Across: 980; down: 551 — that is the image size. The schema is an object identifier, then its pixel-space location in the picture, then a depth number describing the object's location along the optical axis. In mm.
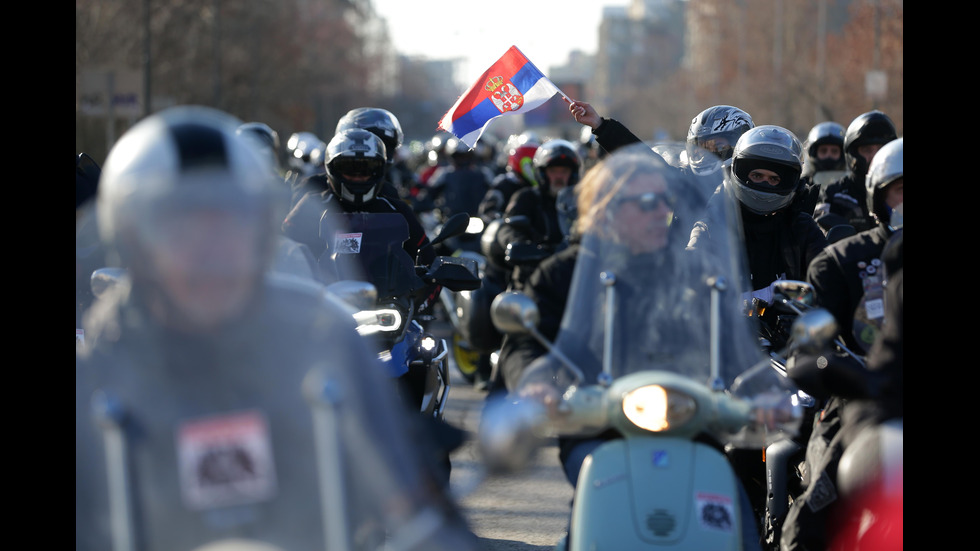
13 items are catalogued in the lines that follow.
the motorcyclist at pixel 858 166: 17484
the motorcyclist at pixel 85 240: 9035
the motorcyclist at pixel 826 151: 21844
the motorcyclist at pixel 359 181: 13297
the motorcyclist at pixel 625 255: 7406
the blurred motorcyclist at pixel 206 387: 5168
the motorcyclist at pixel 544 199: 19750
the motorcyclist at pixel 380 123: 17828
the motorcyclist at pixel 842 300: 8500
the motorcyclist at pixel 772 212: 11453
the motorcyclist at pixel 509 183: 25969
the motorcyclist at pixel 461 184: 31672
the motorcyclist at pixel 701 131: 12648
